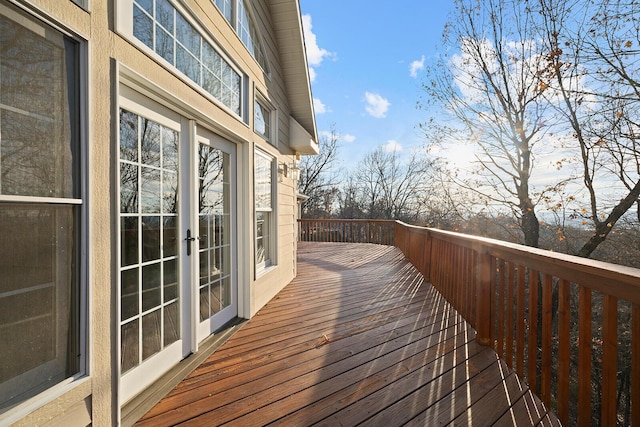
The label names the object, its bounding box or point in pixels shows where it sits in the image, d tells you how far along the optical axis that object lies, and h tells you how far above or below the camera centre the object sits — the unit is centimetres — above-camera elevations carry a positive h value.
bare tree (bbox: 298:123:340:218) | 2061 +238
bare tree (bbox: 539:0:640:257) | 615 +280
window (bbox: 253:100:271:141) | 366 +124
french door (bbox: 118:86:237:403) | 179 -20
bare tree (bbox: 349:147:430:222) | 2069 +191
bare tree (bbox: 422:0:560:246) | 820 +361
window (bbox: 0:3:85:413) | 108 +1
